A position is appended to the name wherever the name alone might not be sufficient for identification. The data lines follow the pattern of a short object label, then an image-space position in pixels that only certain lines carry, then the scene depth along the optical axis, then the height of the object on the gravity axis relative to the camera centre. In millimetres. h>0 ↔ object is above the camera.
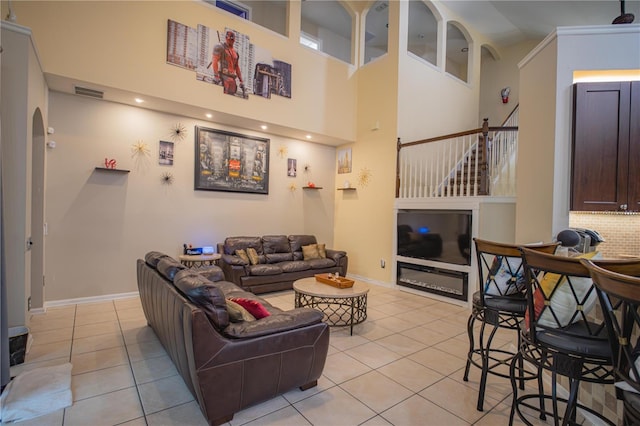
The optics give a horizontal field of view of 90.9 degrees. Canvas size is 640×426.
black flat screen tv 4871 -392
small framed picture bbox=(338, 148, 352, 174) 6926 +1101
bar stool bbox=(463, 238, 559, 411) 2189 -556
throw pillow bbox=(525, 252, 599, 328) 1684 -474
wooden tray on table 3807 -885
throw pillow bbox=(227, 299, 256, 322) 2242 -765
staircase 4703 +809
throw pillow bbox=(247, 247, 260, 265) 5350 -823
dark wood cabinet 2879 +631
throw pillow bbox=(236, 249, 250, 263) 5236 -789
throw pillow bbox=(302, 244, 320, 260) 6059 -833
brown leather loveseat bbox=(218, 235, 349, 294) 5014 -960
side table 4742 -785
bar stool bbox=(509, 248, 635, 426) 1499 -595
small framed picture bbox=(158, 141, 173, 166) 5059 +851
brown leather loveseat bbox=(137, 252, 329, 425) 1917 -932
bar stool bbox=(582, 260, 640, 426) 1076 -463
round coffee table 3549 -1172
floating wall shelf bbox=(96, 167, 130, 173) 4516 +517
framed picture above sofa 5414 +830
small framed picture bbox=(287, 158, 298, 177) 6535 +868
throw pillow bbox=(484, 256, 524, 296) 2273 -471
